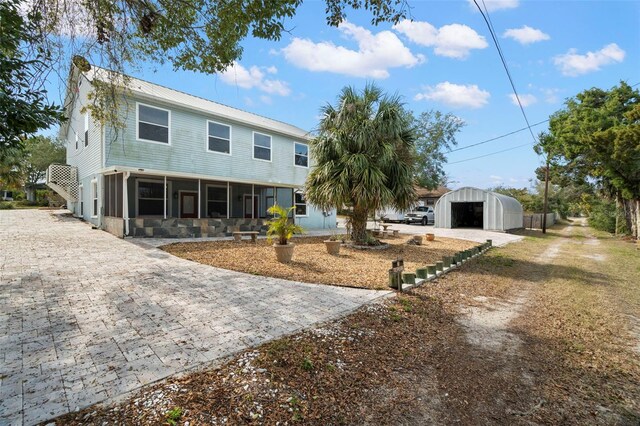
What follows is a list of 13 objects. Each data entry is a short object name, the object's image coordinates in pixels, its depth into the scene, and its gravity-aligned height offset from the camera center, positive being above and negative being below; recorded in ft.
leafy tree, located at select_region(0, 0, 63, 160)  8.42 +2.99
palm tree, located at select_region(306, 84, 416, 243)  35.35 +6.48
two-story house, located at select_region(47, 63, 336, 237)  40.09 +6.90
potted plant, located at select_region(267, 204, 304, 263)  26.96 -2.09
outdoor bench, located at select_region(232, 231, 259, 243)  37.52 -3.13
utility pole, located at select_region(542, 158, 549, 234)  73.43 -0.22
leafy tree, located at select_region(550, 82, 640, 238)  49.47 +13.17
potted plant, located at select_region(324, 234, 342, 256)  33.27 -3.90
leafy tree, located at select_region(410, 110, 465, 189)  119.55 +27.84
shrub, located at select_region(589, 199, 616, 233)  89.45 -1.18
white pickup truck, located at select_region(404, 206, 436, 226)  94.94 -1.57
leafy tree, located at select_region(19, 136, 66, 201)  90.58 +15.38
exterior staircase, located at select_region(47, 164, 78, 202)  55.06 +5.32
